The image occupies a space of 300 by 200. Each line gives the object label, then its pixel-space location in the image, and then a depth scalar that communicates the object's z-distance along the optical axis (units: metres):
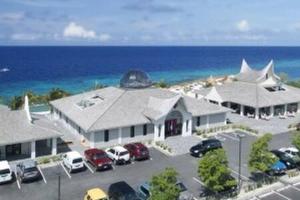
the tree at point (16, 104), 71.88
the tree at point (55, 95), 76.00
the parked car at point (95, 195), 32.56
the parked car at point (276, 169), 40.88
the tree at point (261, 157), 38.41
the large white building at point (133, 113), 50.94
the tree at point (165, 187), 30.31
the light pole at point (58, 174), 33.72
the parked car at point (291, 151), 45.12
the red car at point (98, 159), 42.19
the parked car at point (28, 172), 38.56
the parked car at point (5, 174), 38.12
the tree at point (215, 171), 34.50
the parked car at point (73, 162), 41.38
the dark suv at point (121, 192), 33.16
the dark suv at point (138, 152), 45.28
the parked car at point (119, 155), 44.08
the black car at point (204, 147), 46.94
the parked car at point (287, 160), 43.16
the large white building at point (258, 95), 67.62
